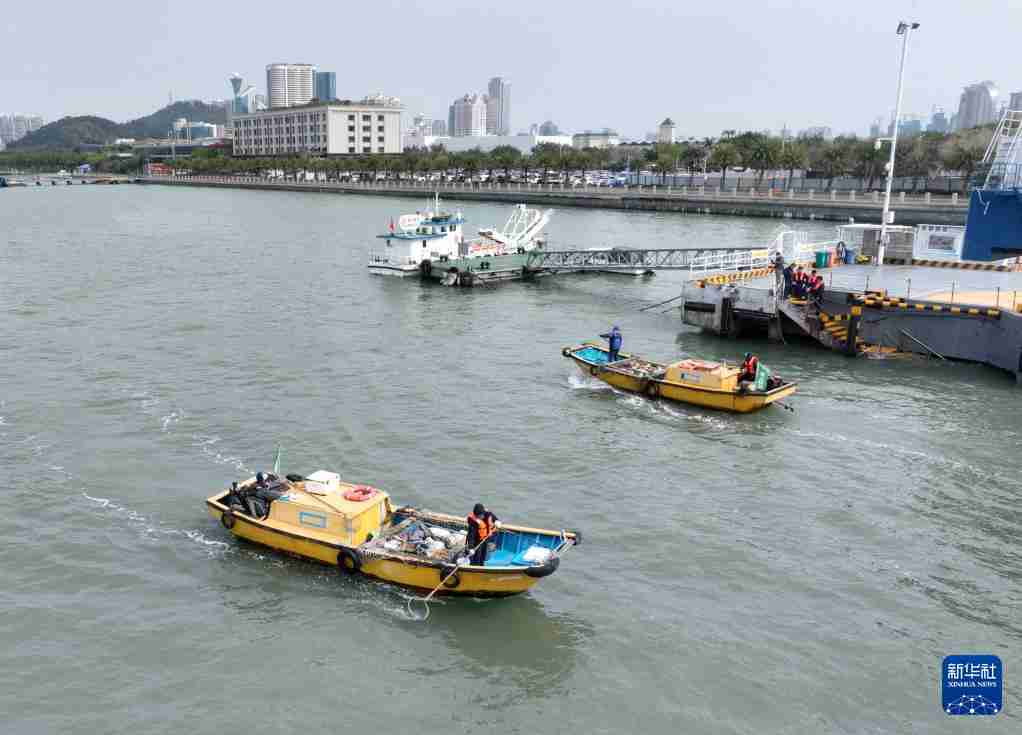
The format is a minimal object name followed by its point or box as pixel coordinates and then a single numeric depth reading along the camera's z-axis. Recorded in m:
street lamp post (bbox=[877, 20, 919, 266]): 42.47
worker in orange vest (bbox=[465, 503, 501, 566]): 16.97
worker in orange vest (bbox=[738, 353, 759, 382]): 28.81
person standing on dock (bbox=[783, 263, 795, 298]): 39.31
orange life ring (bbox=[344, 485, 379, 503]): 18.67
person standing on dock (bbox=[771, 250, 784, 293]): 39.53
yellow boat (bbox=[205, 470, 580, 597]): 16.86
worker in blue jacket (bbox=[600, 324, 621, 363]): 32.22
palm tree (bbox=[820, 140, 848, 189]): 124.89
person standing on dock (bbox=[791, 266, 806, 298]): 39.06
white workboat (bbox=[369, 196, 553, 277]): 59.66
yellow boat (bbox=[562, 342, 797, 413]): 28.56
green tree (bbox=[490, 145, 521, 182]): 167.38
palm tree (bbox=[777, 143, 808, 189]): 131.62
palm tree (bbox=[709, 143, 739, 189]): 133.88
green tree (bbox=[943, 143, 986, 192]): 105.43
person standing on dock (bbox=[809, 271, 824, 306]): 38.47
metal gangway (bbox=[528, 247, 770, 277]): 55.02
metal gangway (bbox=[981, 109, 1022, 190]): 33.94
